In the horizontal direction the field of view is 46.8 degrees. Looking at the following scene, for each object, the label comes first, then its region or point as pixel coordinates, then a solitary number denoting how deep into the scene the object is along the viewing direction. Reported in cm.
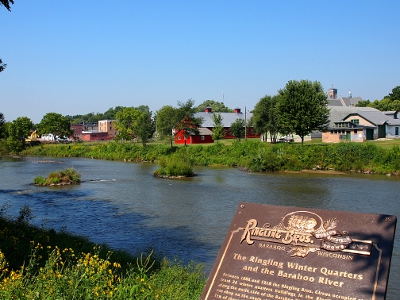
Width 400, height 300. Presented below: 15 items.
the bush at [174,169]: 3847
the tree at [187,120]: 6412
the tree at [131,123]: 6738
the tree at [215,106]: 13205
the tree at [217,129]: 7488
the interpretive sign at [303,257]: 483
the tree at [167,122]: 6238
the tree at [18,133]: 7694
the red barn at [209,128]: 7350
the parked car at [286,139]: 6491
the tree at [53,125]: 10138
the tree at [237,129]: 7795
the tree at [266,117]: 6366
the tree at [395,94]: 10749
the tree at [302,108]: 5322
